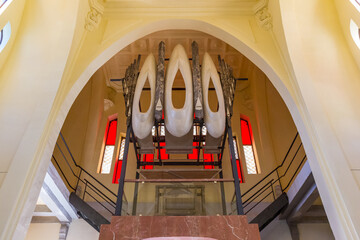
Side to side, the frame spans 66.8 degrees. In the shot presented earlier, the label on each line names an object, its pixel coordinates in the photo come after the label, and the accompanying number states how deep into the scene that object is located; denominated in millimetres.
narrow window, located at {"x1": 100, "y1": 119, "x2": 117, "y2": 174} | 9547
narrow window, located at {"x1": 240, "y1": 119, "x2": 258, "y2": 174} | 9484
